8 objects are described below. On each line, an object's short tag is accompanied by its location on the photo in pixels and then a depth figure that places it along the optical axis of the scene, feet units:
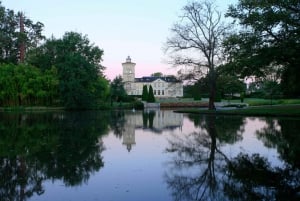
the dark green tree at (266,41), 70.85
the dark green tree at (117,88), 216.13
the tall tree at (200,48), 109.19
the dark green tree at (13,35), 189.57
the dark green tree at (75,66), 162.81
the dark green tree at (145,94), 222.36
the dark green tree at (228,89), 116.73
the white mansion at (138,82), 361.67
